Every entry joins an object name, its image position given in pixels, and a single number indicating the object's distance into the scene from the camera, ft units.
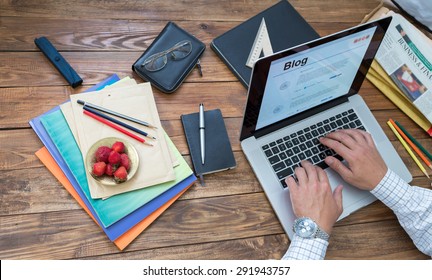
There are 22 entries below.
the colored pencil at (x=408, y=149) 3.34
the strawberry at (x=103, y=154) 2.74
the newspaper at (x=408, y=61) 3.51
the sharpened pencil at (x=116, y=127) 2.94
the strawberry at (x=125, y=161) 2.77
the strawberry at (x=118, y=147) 2.80
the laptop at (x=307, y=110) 2.73
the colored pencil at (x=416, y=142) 3.40
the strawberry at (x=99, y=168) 2.70
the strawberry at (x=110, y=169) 2.74
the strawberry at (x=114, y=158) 2.73
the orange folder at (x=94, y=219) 2.71
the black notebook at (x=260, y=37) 3.48
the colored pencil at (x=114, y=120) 2.96
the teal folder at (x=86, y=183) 2.73
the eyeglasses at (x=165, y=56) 3.28
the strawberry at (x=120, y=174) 2.73
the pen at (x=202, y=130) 3.02
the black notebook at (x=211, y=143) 3.01
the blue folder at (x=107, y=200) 2.71
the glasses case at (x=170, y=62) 3.25
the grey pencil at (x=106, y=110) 2.99
